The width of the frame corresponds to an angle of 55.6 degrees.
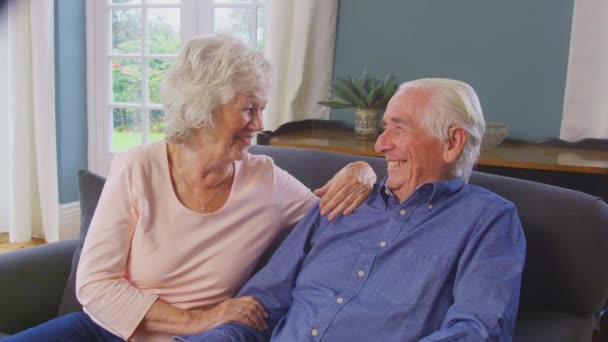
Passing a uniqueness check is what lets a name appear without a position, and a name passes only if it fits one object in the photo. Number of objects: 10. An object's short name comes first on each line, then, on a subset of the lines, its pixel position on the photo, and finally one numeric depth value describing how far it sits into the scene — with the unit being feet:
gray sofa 4.25
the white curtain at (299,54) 9.78
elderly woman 4.53
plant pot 8.80
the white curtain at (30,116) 11.07
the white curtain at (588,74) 8.04
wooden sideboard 7.02
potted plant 8.71
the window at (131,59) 11.76
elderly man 3.90
